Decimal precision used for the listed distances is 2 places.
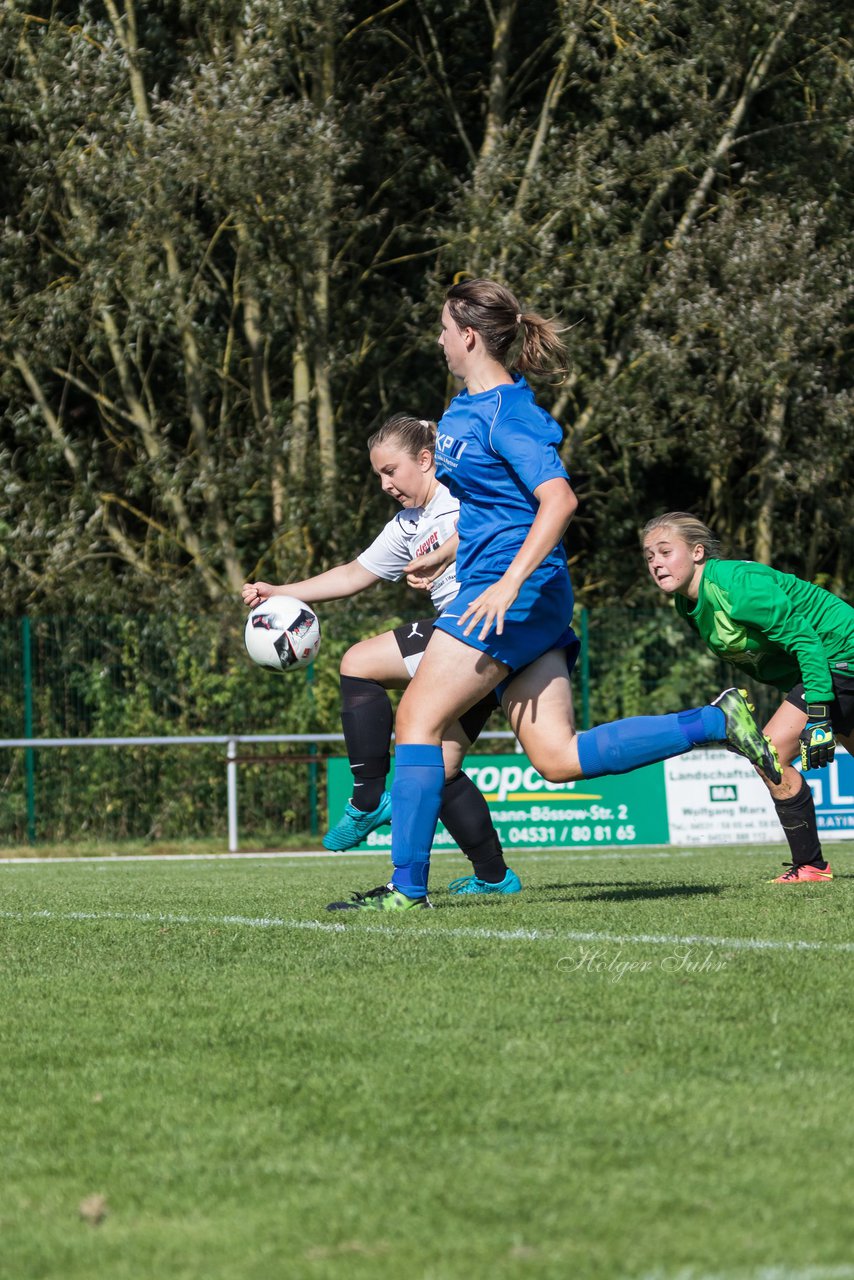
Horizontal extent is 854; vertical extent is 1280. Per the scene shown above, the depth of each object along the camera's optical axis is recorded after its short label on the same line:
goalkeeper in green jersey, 13.36
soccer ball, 14.23
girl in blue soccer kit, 11.41
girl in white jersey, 13.59
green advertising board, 30.27
